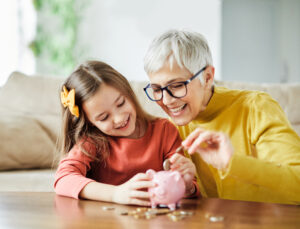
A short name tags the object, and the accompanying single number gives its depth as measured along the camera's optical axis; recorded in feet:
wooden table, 3.04
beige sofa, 7.50
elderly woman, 3.73
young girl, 4.79
